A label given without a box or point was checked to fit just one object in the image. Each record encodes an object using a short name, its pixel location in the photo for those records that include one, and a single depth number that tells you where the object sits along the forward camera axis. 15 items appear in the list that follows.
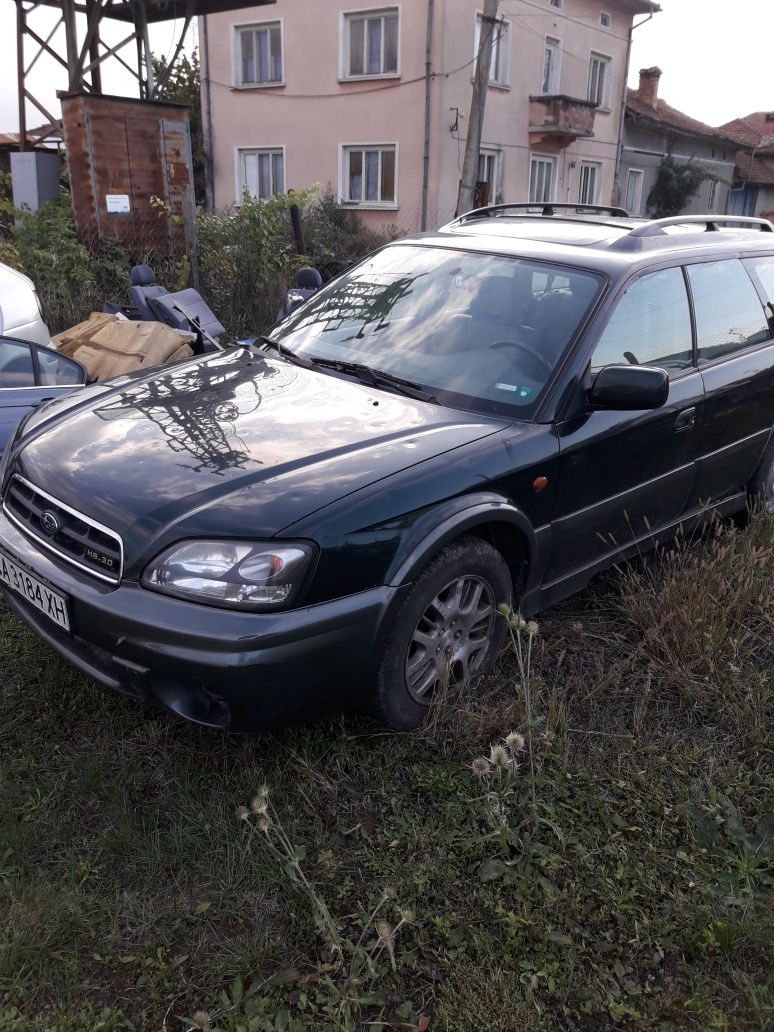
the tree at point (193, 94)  21.72
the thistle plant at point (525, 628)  2.48
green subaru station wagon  2.36
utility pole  12.79
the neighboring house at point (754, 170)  36.62
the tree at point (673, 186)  27.30
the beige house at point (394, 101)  18.22
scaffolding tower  11.41
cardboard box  6.16
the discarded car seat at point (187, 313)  7.27
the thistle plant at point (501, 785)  2.33
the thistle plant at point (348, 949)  1.96
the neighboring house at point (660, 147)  26.64
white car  4.58
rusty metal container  9.26
